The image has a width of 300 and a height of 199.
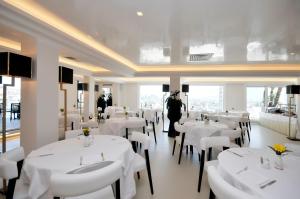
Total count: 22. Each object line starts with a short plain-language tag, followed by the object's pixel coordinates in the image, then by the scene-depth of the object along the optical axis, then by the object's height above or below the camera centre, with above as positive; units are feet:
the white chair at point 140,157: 8.53 -2.98
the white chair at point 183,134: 13.24 -2.67
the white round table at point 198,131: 13.04 -2.40
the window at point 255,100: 37.60 -0.34
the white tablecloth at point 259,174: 4.41 -2.22
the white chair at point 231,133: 11.50 -2.20
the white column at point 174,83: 25.96 +2.16
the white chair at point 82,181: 4.26 -2.04
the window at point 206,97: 41.24 +0.28
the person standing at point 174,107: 21.44 -1.05
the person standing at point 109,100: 44.30 -0.61
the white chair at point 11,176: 5.60 -2.39
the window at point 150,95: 46.91 +0.79
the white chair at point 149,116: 22.13 -2.39
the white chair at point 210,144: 9.05 -2.27
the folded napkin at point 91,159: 6.15 -2.14
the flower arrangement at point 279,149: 5.98 -1.66
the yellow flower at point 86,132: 8.18 -1.53
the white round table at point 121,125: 15.89 -2.42
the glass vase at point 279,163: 5.86 -2.10
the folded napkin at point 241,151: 7.21 -2.17
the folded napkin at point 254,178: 4.76 -2.18
